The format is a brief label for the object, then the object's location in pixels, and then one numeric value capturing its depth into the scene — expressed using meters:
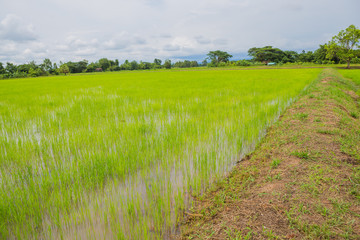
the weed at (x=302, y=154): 2.38
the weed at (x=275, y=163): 2.29
